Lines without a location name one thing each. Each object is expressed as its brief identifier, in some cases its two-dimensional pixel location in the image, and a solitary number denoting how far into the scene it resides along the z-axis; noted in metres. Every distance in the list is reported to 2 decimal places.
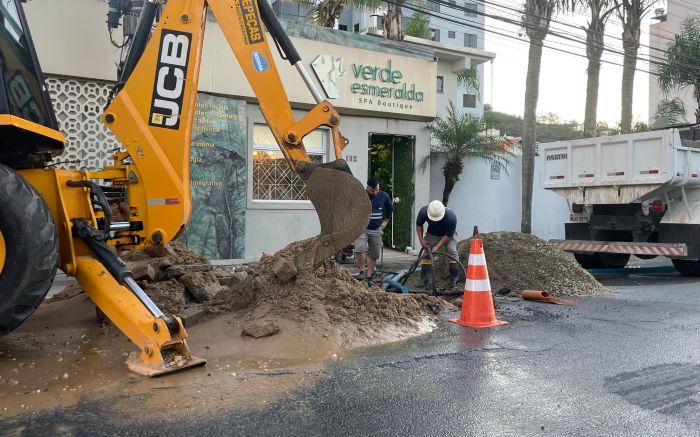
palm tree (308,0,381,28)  15.89
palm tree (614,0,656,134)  20.00
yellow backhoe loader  4.50
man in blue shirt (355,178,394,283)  10.46
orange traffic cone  6.66
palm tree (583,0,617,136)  18.89
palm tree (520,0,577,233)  16.50
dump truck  11.16
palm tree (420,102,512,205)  15.35
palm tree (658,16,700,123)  21.09
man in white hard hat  9.14
